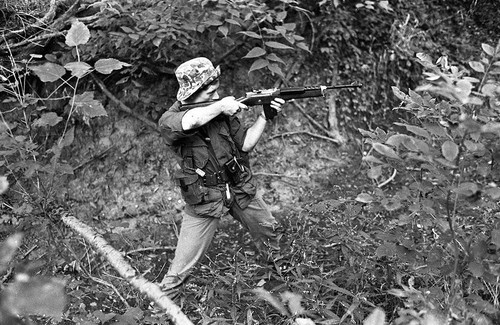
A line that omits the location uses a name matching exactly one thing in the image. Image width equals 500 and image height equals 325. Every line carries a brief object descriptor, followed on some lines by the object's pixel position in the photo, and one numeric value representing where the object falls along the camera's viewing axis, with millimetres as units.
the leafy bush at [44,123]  3021
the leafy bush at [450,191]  1934
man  3730
